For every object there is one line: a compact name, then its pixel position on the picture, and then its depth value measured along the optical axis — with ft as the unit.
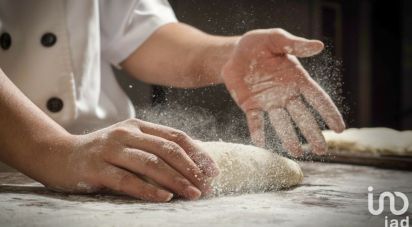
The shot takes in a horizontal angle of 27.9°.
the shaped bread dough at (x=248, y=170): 2.80
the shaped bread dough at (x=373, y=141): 3.71
